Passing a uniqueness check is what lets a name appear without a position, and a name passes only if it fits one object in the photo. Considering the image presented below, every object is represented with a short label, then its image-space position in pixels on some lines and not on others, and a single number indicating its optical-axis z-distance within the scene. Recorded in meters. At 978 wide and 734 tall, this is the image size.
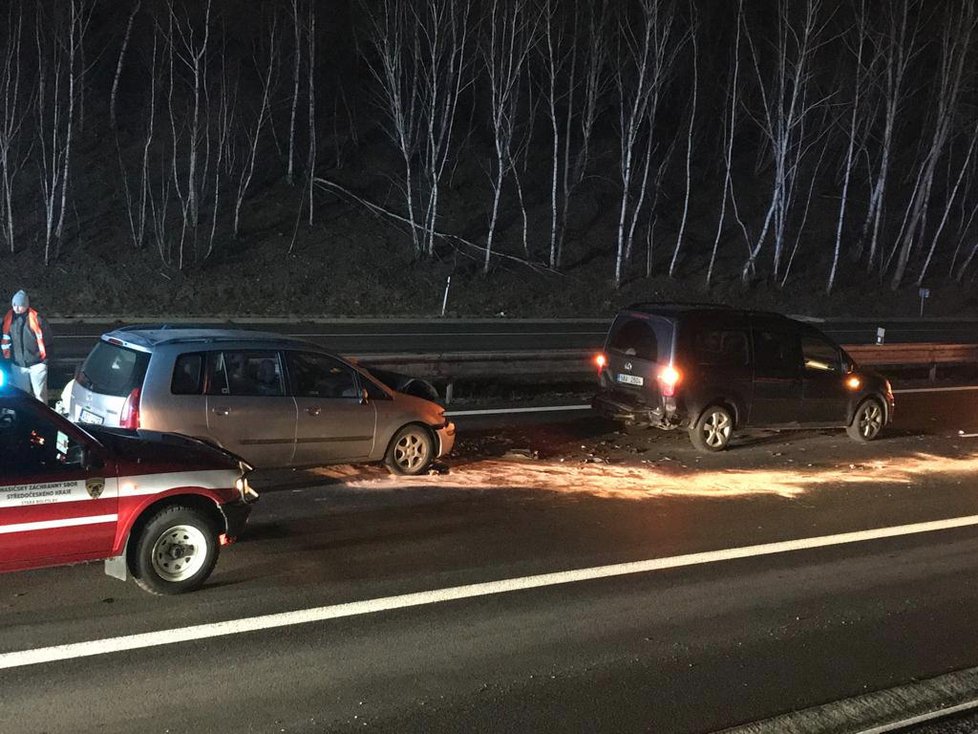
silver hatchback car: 8.31
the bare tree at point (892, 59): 38.91
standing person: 11.24
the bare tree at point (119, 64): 37.32
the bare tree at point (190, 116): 32.78
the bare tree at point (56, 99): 30.95
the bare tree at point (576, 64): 37.22
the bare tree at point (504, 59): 34.91
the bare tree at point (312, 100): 36.44
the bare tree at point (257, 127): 34.59
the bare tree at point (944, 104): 39.44
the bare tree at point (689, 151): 37.99
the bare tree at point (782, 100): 36.53
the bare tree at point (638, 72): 35.53
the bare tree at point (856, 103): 38.50
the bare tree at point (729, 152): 37.78
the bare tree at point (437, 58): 35.06
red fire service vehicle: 5.65
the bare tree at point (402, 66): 35.28
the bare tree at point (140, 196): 32.69
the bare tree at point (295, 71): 36.84
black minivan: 11.92
